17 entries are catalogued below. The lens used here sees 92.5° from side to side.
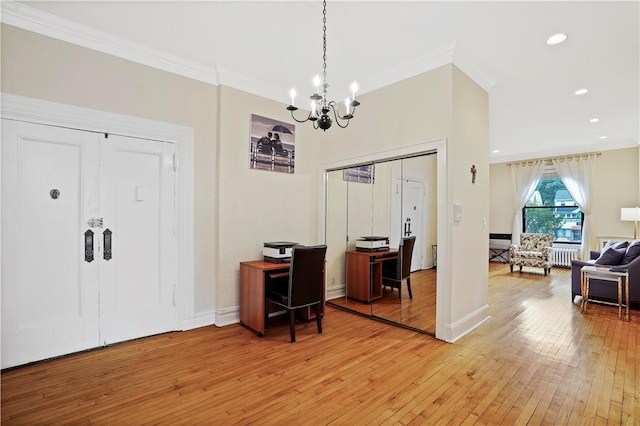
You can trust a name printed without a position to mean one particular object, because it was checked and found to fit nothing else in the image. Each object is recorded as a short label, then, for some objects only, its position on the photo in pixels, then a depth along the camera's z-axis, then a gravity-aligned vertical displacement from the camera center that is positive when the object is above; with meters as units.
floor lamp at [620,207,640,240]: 6.20 +0.02
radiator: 7.57 -1.03
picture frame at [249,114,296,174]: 3.96 +0.93
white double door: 2.60 -0.25
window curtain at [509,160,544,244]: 8.12 +0.83
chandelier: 2.37 +0.88
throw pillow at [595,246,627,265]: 4.56 -0.62
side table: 4.06 -0.88
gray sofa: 4.25 -1.05
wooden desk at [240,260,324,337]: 3.32 -0.84
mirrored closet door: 3.49 -0.33
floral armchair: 7.00 -0.88
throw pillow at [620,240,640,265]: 4.36 -0.55
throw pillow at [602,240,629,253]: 4.89 -0.49
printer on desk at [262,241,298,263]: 3.64 -0.46
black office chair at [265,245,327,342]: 3.20 -0.75
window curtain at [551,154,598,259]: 7.23 +0.84
